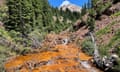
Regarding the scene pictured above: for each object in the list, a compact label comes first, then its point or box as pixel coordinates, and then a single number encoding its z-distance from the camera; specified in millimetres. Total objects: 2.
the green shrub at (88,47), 10649
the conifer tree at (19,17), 13953
